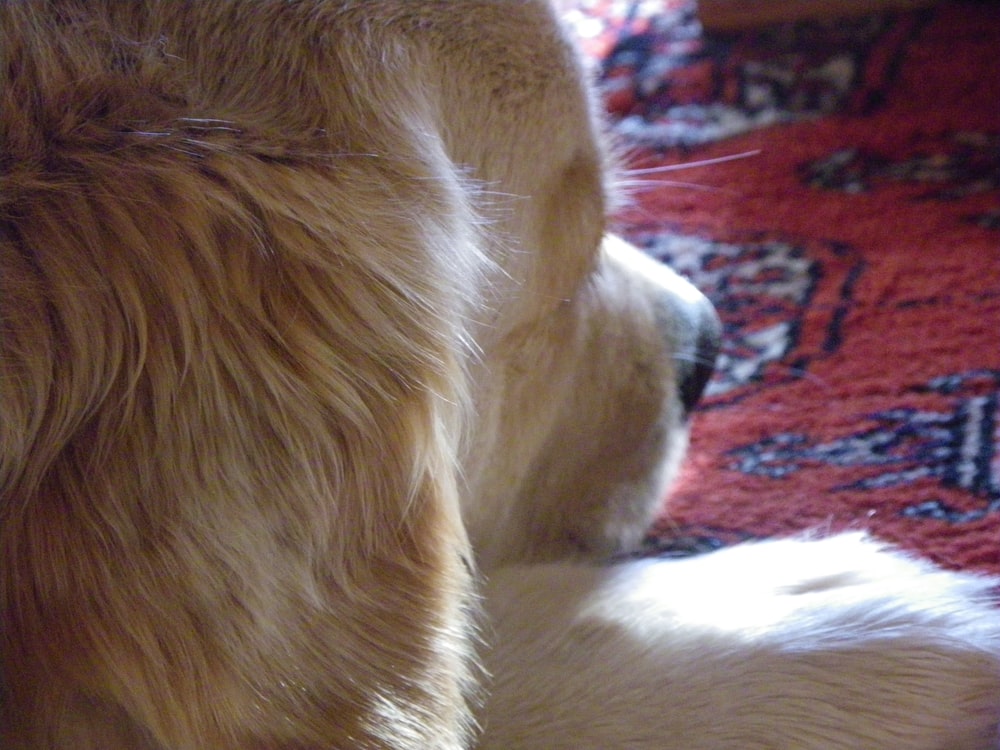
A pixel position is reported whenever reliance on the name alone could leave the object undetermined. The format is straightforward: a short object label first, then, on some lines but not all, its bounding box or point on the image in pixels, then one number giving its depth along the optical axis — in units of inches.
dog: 23.3
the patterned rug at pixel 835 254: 28.5
